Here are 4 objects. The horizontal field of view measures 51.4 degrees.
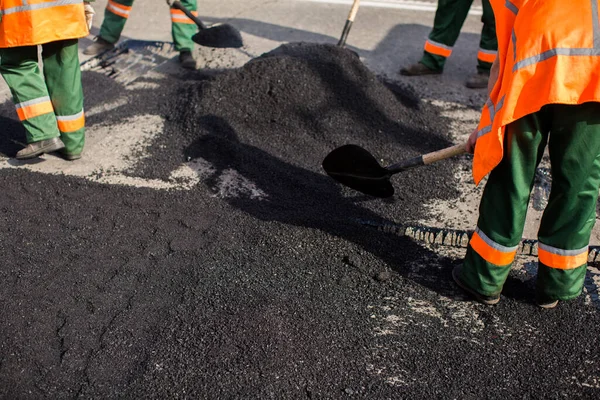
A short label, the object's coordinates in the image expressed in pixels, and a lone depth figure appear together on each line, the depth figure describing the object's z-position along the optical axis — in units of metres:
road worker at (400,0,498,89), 5.52
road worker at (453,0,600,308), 2.46
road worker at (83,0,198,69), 5.85
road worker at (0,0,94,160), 3.77
